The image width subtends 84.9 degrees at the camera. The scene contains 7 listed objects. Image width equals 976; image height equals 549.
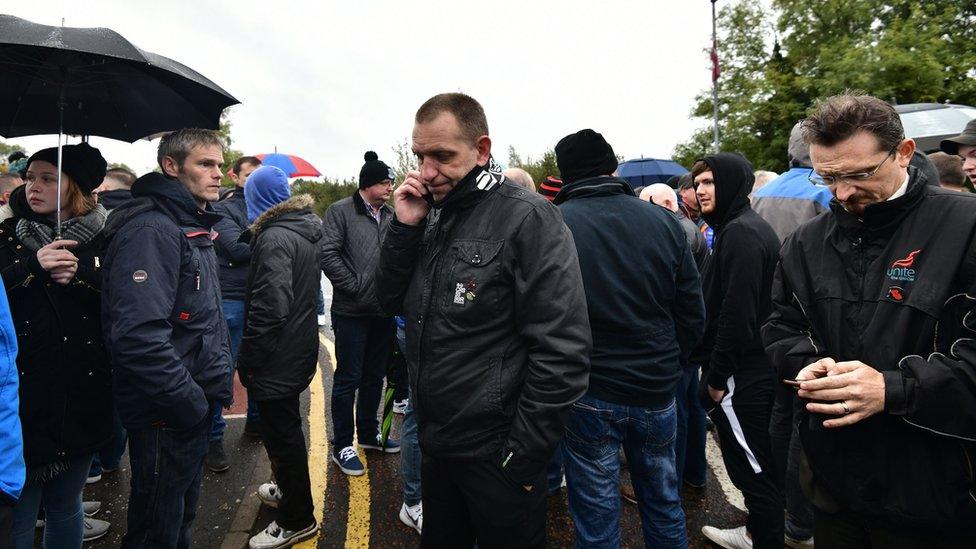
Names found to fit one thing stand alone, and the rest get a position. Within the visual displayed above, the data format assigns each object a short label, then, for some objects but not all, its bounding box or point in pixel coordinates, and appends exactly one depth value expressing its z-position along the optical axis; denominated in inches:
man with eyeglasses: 62.8
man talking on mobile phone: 77.8
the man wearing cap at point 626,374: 100.7
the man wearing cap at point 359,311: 163.3
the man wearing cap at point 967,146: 155.5
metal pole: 843.9
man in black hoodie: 111.5
